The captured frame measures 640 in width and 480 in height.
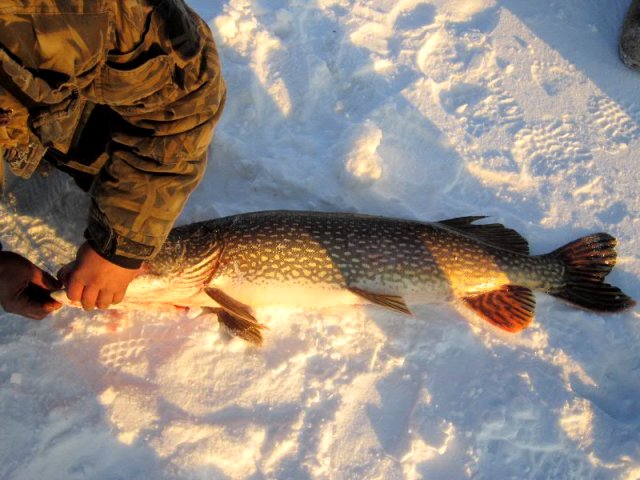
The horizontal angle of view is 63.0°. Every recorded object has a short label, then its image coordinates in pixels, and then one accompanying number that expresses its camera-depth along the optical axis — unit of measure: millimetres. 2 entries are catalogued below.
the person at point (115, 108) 1511
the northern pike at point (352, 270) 2641
